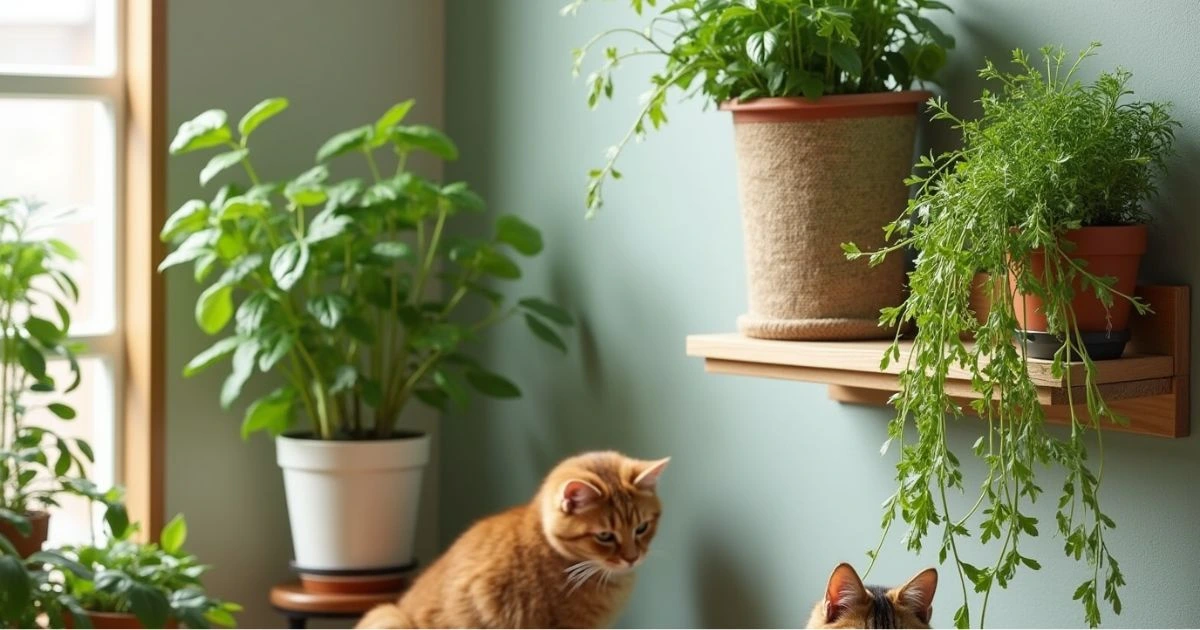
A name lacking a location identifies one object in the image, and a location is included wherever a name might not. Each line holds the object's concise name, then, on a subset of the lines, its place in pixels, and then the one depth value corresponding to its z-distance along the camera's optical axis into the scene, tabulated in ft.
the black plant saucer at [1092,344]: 6.55
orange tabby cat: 7.78
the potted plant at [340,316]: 8.34
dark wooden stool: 8.56
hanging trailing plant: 6.41
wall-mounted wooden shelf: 6.59
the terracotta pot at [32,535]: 8.06
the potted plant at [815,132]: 7.03
